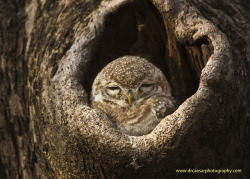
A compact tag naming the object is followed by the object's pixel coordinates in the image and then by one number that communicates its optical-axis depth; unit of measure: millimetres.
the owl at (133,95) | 5117
